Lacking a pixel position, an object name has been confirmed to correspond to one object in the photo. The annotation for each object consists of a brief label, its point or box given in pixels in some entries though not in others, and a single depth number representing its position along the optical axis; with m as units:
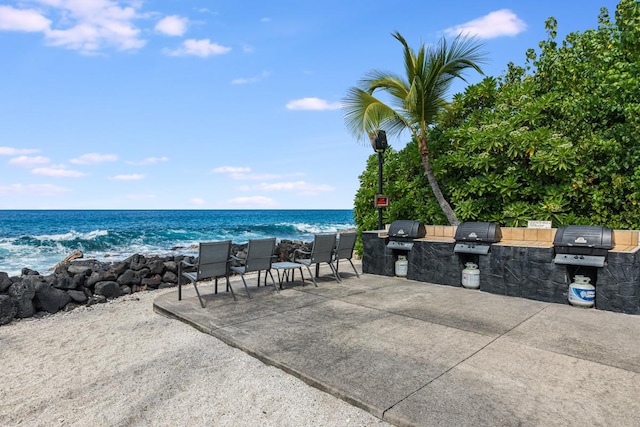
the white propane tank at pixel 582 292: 5.48
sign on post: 8.73
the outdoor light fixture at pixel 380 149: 8.75
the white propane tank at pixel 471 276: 6.71
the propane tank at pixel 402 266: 7.87
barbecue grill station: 5.29
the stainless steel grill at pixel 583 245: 5.29
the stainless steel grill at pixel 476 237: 6.52
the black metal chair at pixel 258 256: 6.32
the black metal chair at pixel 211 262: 5.74
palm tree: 8.19
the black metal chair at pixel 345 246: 7.59
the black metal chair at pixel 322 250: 7.14
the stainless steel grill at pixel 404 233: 7.60
